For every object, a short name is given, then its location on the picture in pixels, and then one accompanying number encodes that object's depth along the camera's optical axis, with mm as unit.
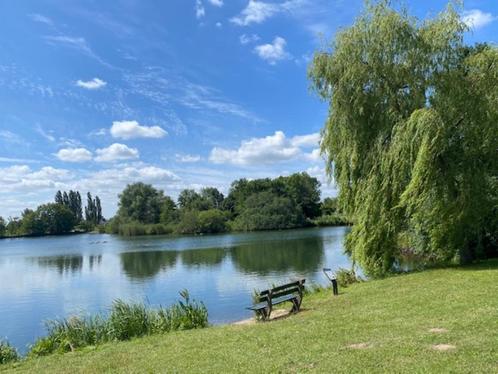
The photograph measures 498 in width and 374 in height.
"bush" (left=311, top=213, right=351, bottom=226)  95062
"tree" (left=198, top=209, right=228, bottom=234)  93812
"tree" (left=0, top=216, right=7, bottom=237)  133125
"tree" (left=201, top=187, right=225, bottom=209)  112562
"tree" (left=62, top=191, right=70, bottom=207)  152625
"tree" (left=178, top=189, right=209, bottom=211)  105188
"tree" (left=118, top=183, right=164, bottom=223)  100188
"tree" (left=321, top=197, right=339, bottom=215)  98875
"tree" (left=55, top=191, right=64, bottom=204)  152000
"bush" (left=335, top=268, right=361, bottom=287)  16250
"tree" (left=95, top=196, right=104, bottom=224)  156450
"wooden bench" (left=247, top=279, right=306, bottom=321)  11297
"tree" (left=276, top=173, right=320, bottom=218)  98375
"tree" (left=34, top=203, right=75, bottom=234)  130625
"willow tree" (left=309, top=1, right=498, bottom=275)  14641
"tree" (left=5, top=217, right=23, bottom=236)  132125
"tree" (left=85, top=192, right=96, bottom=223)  155000
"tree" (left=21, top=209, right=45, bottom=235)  130625
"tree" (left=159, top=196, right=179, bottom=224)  99938
